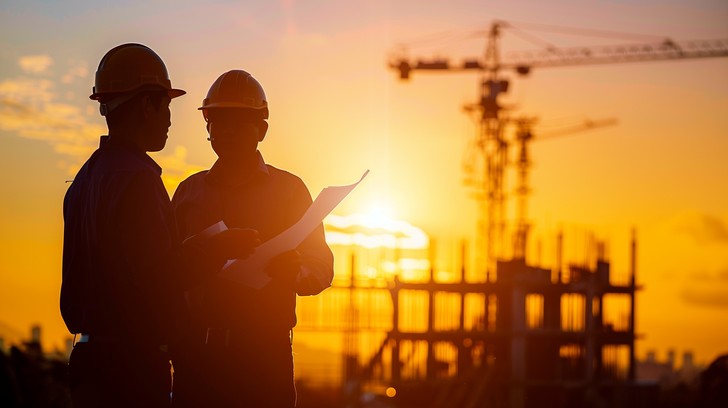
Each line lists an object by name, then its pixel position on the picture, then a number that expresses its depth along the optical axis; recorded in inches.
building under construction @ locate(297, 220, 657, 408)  1679.4
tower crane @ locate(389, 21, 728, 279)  2309.3
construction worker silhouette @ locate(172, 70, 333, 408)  247.0
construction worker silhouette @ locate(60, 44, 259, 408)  194.4
